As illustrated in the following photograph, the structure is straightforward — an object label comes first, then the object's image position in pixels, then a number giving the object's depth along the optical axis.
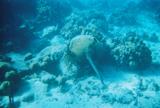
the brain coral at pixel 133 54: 6.95
